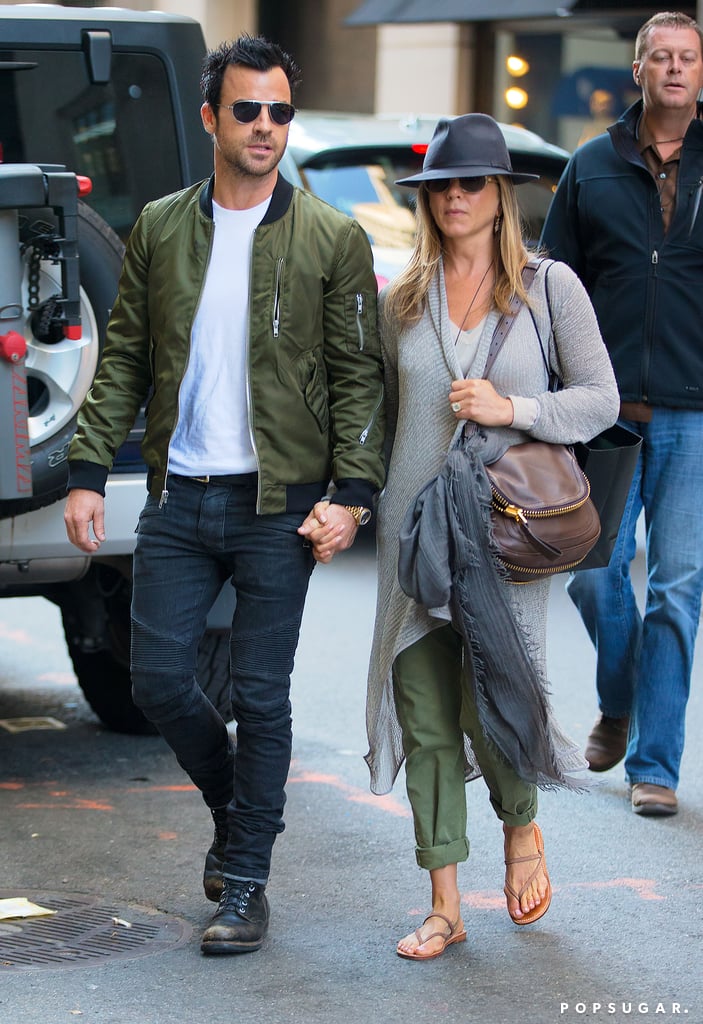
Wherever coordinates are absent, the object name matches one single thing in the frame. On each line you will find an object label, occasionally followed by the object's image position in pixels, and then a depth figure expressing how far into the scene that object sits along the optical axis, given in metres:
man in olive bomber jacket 7.50
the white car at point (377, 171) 17.22
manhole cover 7.55
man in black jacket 9.47
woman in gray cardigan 7.50
